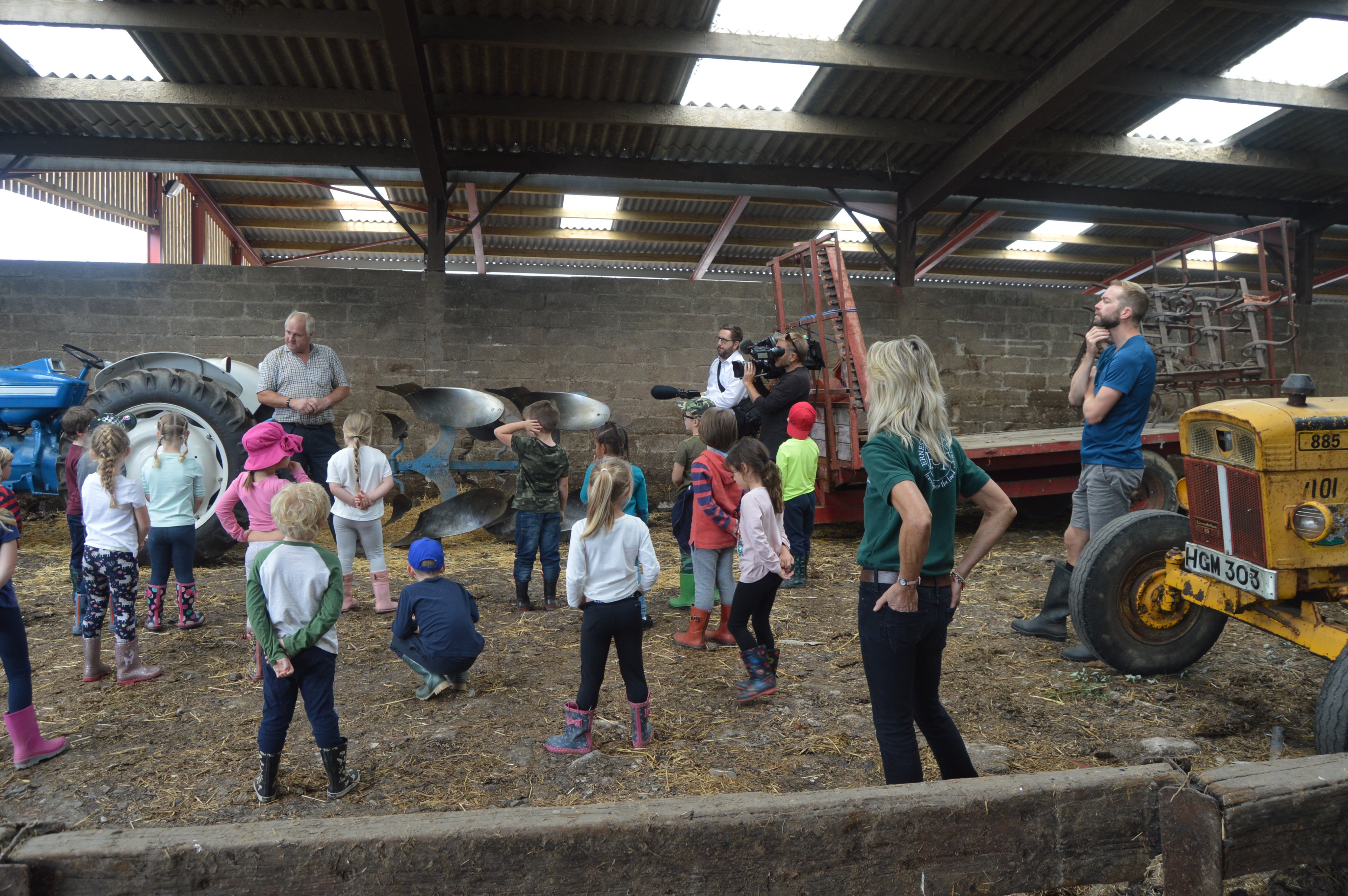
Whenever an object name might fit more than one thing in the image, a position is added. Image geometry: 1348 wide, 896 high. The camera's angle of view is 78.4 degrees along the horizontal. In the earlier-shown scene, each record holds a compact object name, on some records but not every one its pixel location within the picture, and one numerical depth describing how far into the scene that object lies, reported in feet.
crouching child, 11.76
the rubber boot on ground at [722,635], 14.79
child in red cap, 18.19
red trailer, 23.25
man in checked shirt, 18.29
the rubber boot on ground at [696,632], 14.49
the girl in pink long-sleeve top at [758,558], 11.94
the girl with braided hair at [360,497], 16.06
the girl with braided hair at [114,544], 12.46
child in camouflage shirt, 16.89
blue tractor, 20.33
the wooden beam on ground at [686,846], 5.22
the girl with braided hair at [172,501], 14.25
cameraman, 20.36
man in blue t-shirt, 13.20
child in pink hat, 13.93
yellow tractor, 10.79
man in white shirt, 21.71
